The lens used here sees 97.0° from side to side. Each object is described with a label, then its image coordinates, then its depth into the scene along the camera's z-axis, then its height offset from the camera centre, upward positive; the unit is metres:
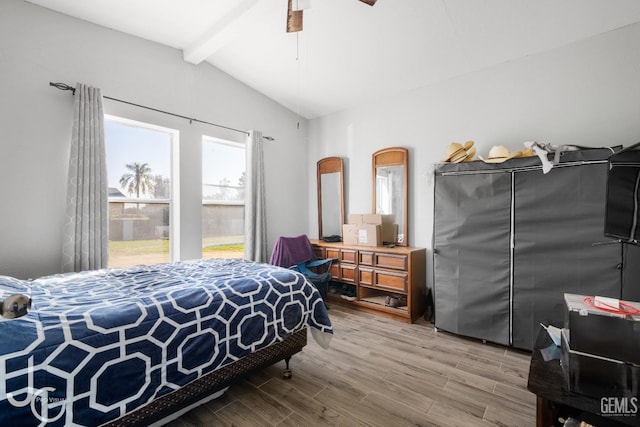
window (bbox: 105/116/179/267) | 2.94 +0.26
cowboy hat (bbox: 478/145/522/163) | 2.53 +0.52
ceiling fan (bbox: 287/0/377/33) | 1.84 +1.29
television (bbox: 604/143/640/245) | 1.27 +0.06
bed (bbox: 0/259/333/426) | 1.11 -0.62
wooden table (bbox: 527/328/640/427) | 0.91 -0.64
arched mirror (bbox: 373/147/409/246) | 3.61 +0.29
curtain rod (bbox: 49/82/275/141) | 2.46 +1.13
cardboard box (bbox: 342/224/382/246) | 3.57 -0.27
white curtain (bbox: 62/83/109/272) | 2.45 +0.23
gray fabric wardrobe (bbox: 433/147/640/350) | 2.19 -0.29
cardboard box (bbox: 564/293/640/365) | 0.95 -0.42
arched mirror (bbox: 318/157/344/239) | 4.26 +0.26
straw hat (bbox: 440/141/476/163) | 2.82 +0.61
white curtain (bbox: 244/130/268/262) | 3.75 +0.10
